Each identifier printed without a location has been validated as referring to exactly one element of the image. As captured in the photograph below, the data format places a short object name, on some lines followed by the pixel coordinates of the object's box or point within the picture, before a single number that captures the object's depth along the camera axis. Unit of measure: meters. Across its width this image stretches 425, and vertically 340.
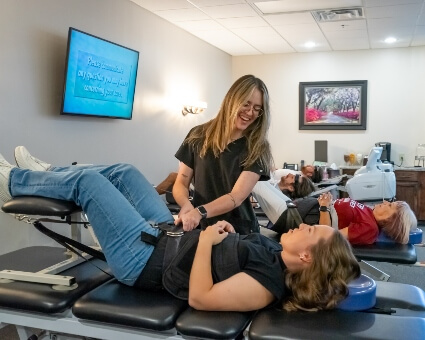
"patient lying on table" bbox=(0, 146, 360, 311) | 1.45
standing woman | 1.93
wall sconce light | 4.93
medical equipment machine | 3.82
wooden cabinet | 5.43
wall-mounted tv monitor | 3.02
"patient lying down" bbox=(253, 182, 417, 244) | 2.57
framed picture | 5.92
